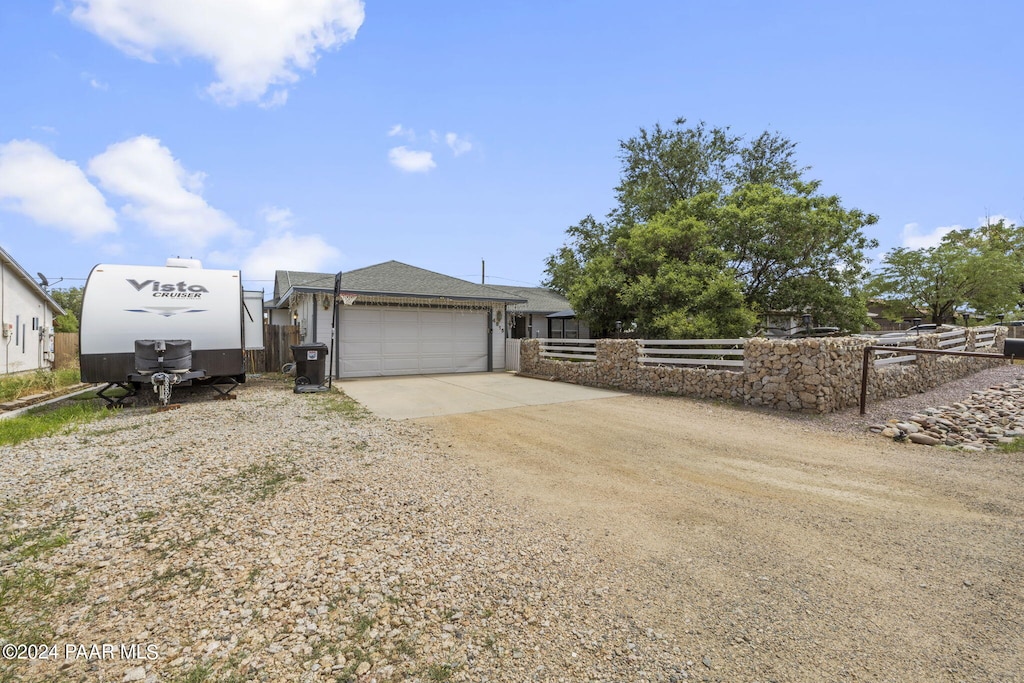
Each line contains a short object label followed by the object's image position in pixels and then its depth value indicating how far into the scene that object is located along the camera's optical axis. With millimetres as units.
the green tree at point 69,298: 36312
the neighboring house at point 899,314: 22703
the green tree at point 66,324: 23750
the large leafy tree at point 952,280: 19047
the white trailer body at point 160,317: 8336
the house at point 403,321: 13133
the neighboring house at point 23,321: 14430
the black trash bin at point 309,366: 10547
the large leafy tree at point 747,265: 13055
